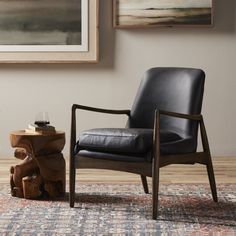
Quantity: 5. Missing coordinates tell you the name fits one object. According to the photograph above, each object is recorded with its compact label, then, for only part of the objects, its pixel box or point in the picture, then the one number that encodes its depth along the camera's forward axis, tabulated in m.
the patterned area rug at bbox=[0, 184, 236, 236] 3.73
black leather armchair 4.06
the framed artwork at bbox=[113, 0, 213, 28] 6.72
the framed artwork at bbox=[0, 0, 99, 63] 6.77
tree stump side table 4.61
